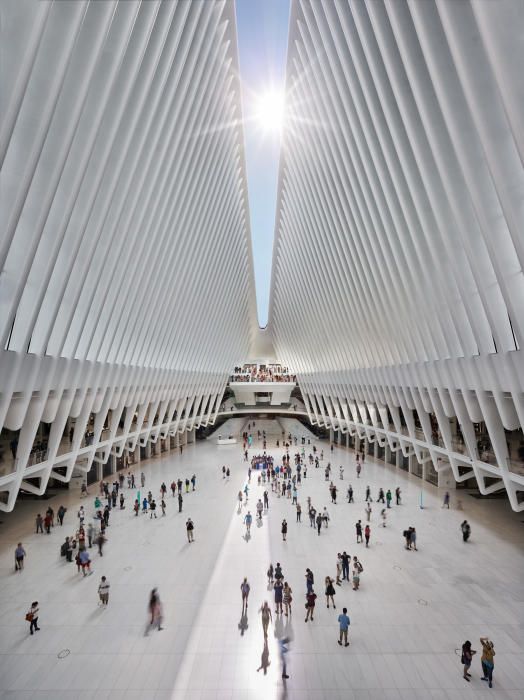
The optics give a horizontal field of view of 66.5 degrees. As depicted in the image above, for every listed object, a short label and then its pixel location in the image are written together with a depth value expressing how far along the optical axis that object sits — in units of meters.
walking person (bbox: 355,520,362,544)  12.93
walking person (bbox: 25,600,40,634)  8.19
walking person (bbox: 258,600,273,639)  7.76
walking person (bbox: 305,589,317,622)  8.76
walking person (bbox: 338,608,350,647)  7.83
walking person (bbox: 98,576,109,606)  9.30
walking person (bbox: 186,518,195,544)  13.05
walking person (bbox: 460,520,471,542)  13.00
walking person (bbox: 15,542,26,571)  10.99
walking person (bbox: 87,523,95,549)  12.96
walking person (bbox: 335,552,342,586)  10.43
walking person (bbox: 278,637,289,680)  7.23
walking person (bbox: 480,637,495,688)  6.88
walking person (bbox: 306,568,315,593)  9.10
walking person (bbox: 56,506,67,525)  14.58
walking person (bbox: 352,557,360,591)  10.14
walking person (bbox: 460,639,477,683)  7.04
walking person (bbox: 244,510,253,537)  14.12
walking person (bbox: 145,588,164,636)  8.52
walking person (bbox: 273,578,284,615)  9.08
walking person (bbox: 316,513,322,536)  13.98
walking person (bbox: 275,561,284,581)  9.82
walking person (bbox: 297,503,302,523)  15.10
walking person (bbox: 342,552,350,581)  10.56
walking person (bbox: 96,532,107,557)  12.33
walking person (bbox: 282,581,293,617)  9.02
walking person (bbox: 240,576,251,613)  9.20
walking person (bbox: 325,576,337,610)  9.32
